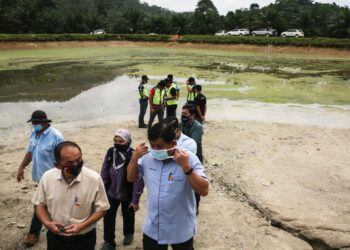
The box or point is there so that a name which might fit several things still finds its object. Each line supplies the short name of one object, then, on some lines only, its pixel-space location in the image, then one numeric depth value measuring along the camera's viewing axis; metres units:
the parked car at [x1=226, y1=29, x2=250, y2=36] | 61.31
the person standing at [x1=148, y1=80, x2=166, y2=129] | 10.90
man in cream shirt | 3.41
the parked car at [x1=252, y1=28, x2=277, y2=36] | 58.78
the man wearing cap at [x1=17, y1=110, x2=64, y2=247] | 5.02
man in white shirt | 3.81
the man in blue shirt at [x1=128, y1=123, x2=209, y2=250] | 3.25
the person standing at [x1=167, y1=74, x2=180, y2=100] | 10.86
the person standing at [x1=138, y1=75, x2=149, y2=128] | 11.91
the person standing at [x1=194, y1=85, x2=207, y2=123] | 9.71
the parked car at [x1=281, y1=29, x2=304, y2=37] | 54.47
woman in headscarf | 4.65
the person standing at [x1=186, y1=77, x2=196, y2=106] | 10.91
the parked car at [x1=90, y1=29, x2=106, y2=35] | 70.56
